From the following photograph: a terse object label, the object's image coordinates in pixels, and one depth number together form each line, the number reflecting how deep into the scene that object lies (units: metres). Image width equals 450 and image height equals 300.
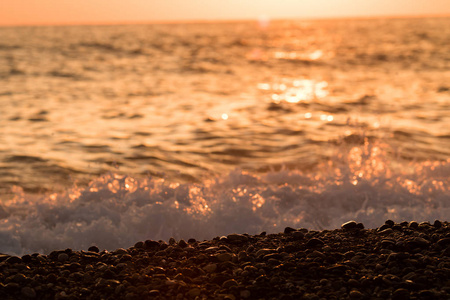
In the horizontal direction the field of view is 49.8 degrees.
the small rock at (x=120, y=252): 6.07
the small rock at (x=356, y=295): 4.69
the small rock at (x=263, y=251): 5.71
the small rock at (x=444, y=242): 5.76
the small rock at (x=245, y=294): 4.82
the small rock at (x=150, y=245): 6.32
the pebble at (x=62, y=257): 5.88
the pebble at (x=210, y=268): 5.40
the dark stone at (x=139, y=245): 6.31
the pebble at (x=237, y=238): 6.39
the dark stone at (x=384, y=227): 6.60
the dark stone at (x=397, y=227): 6.58
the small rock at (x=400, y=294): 4.62
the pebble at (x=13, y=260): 5.66
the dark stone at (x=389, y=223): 6.76
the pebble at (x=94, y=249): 6.42
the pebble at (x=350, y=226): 6.74
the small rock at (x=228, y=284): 4.99
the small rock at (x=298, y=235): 6.36
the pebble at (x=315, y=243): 6.00
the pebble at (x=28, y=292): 4.91
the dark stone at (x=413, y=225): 6.59
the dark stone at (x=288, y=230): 6.68
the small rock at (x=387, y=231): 6.41
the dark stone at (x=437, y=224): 6.58
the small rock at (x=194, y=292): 4.88
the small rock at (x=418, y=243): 5.77
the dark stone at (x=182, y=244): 6.30
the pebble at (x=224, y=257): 5.63
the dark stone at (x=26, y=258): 5.78
